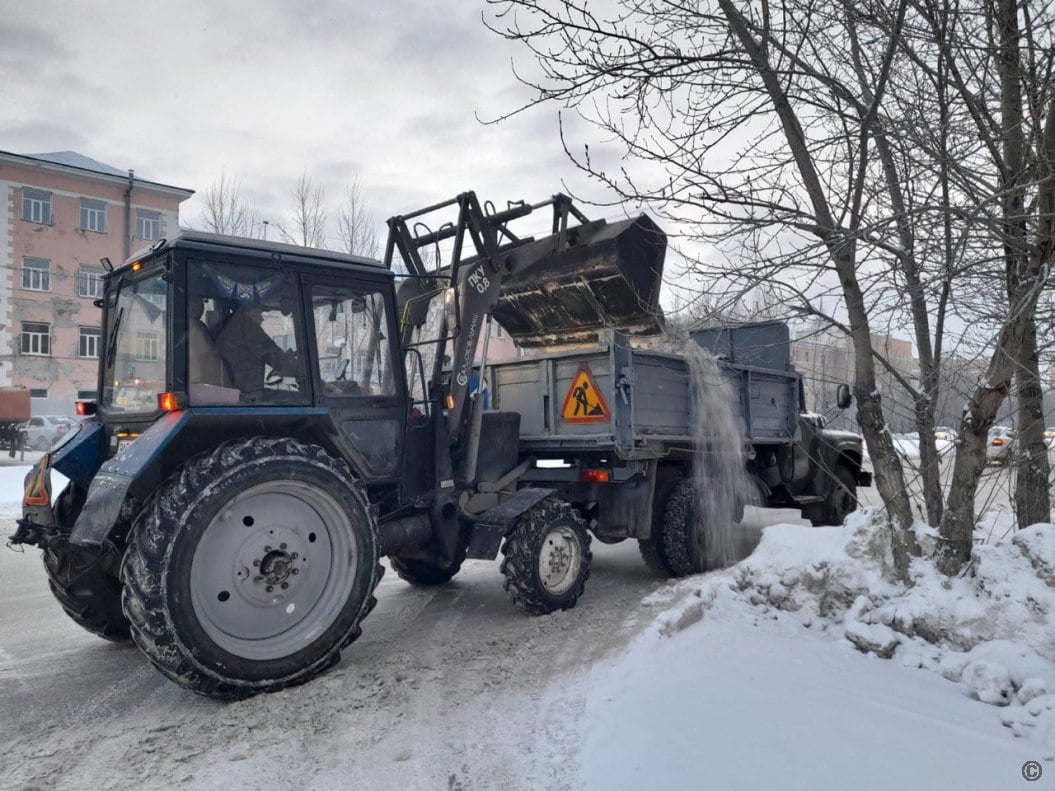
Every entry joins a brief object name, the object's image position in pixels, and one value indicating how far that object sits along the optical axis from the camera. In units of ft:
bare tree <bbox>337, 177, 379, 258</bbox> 98.27
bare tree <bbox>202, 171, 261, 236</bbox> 101.86
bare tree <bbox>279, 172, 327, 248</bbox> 97.50
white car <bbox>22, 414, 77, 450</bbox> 86.69
